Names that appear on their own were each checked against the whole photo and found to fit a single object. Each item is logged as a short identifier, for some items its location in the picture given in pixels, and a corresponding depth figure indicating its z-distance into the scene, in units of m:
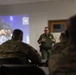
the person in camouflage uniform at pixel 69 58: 1.25
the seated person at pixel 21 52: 3.06
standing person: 7.34
